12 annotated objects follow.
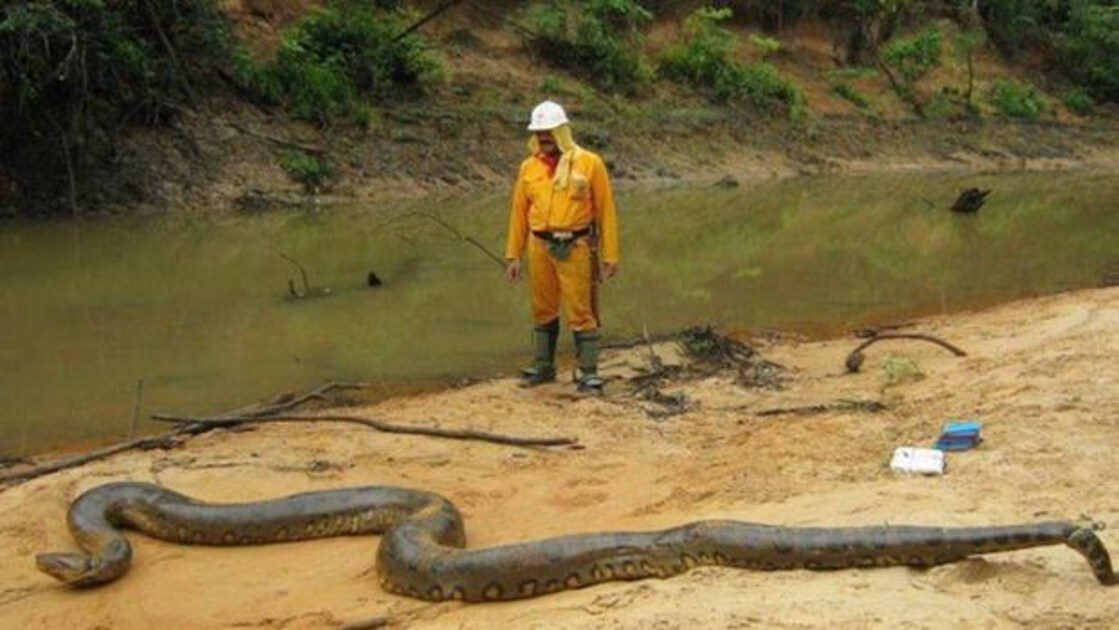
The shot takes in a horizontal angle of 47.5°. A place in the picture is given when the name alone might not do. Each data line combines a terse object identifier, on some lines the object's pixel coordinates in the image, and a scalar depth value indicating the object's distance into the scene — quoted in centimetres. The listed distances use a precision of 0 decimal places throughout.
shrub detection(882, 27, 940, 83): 3853
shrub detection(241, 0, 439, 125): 2498
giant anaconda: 539
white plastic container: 694
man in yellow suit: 962
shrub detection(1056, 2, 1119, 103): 4184
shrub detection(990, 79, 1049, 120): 3900
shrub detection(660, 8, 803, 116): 3331
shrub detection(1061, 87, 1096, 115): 4116
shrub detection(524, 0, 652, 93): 3119
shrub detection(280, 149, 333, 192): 2295
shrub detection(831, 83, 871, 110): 3641
